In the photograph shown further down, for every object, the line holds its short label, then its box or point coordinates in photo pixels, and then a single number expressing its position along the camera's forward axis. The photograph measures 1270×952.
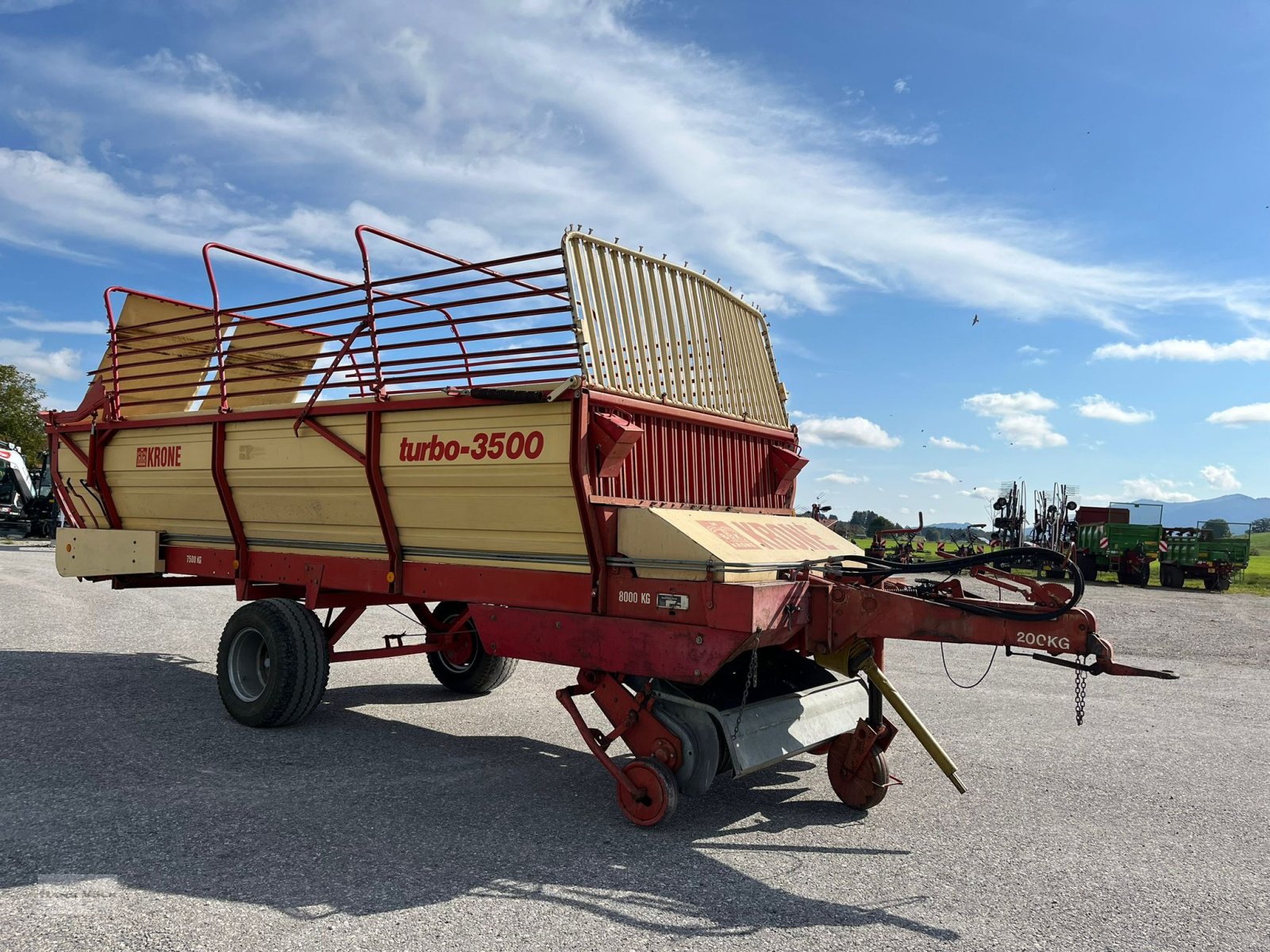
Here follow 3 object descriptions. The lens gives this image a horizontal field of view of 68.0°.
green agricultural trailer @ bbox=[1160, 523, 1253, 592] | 22.77
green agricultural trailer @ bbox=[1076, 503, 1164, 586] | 23.84
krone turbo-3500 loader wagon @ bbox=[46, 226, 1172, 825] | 4.61
